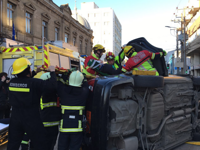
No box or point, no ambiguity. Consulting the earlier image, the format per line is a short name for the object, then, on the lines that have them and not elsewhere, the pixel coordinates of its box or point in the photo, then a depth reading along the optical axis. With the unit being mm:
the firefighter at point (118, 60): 4039
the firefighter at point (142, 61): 3480
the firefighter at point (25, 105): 2773
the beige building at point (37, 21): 15234
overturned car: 2514
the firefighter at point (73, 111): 2652
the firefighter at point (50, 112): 3164
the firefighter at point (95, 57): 4039
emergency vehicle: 6188
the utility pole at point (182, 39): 24469
